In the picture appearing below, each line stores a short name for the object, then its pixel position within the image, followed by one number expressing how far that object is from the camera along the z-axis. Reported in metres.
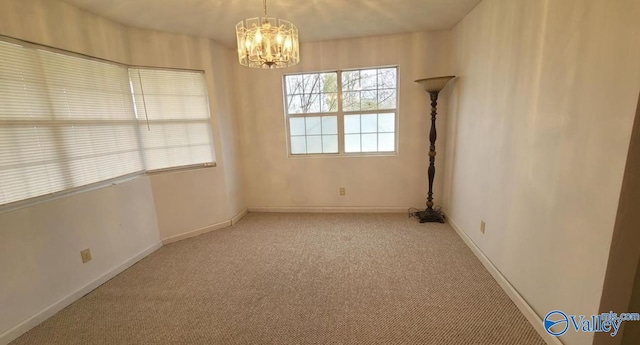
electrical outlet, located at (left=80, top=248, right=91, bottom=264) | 2.18
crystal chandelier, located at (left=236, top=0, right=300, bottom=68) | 1.66
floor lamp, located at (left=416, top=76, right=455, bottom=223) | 2.92
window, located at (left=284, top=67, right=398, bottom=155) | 3.50
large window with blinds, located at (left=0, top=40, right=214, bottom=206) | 1.81
